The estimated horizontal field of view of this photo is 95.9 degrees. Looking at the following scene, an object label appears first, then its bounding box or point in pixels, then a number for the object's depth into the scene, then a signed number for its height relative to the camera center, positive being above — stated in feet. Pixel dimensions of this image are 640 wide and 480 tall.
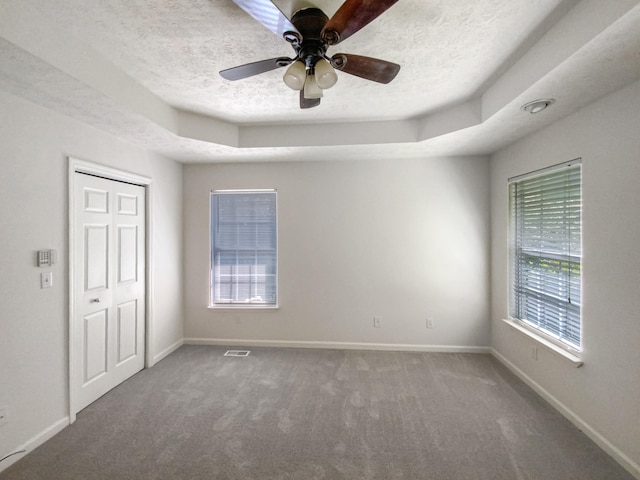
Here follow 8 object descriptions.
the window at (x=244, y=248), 12.76 -0.42
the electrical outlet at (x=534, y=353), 8.84 -3.51
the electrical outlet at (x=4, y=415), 6.07 -3.76
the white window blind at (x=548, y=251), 7.60 -0.35
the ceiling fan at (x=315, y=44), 4.11 +3.26
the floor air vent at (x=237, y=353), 11.66 -4.70
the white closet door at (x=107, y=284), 8.11 -1.45
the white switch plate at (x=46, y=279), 6.92 -1.01
